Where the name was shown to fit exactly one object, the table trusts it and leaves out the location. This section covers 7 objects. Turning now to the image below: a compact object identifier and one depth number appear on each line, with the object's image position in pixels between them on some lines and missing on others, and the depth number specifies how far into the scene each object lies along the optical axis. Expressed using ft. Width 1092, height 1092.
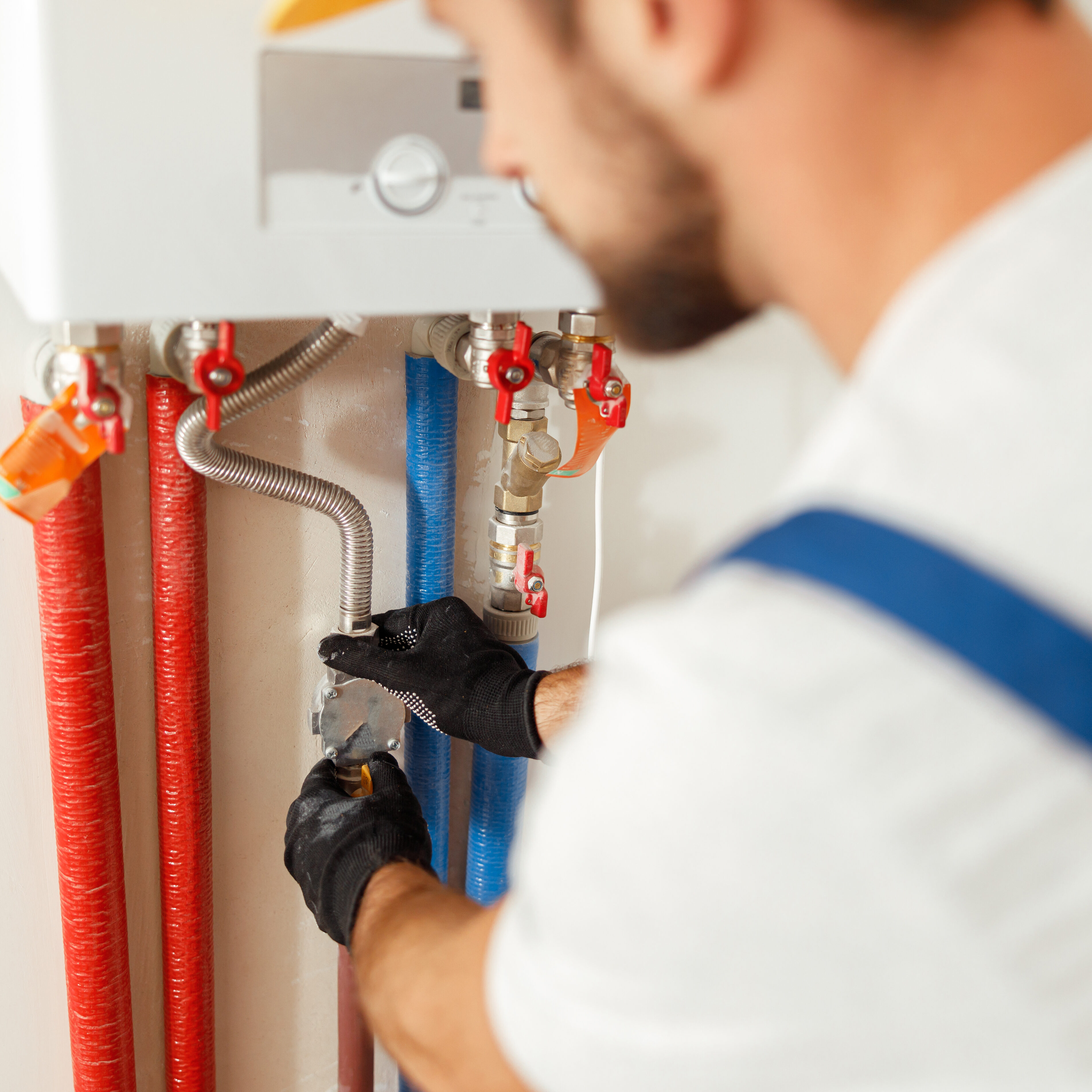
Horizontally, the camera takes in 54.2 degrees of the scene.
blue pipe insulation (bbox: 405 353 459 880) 2.85
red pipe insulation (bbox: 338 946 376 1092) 3.15
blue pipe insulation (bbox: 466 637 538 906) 3.24
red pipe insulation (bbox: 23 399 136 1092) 2.37
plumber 1.01
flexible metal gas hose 2.29
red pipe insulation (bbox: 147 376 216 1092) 2.52
